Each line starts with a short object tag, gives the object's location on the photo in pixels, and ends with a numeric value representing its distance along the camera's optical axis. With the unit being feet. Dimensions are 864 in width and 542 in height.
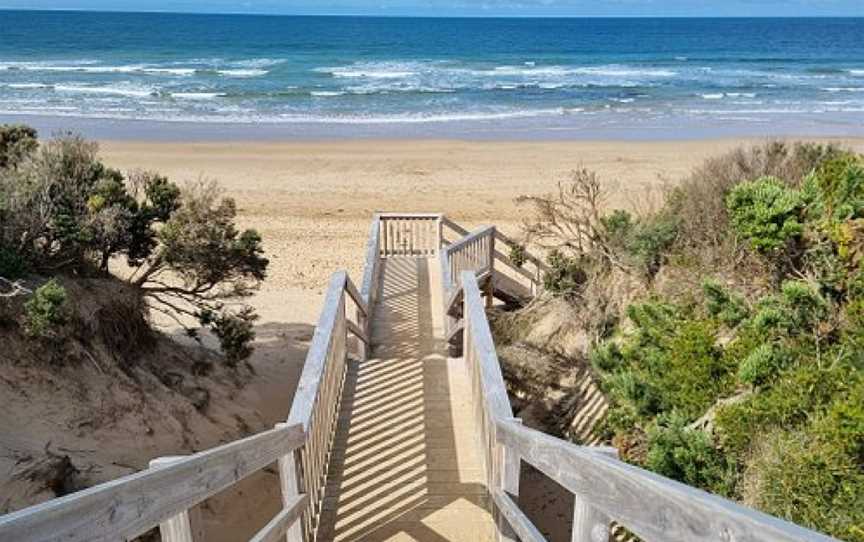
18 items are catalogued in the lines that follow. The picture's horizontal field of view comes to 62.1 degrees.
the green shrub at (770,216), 22.00
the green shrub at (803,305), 19.79
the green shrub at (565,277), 32.35
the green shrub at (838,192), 21.85
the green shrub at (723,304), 21.53
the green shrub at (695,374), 19.72
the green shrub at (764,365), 18.31
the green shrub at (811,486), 14.25
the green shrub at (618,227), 31.48
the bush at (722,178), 27.66
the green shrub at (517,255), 41.24
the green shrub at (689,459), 17.62
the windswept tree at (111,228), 25.12
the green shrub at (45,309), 22.27
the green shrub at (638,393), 20.76
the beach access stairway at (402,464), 5.44
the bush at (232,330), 30.58
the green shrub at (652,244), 28.94
